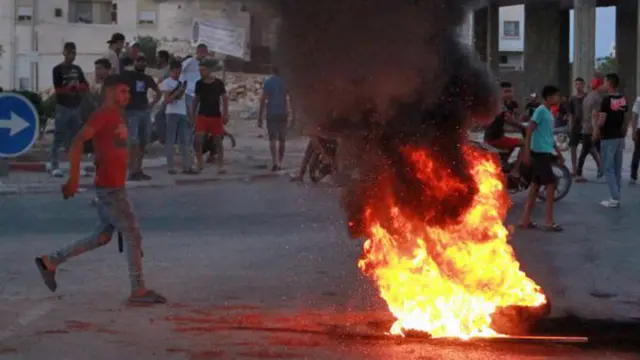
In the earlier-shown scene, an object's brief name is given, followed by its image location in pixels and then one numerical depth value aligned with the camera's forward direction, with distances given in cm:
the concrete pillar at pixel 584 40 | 3006
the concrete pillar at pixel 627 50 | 3878
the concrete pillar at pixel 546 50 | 3672
